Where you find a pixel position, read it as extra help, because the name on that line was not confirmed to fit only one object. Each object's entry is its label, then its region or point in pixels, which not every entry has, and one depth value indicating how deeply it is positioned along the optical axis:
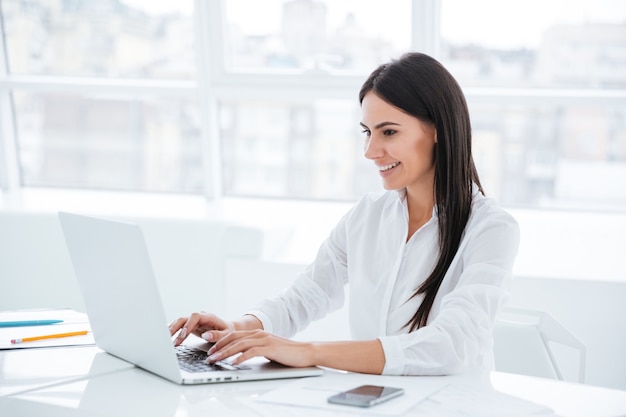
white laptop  2.16
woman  2.32
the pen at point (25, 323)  2.62
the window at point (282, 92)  4.08
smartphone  2.05
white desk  2.05
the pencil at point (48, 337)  2.48
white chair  2.74
